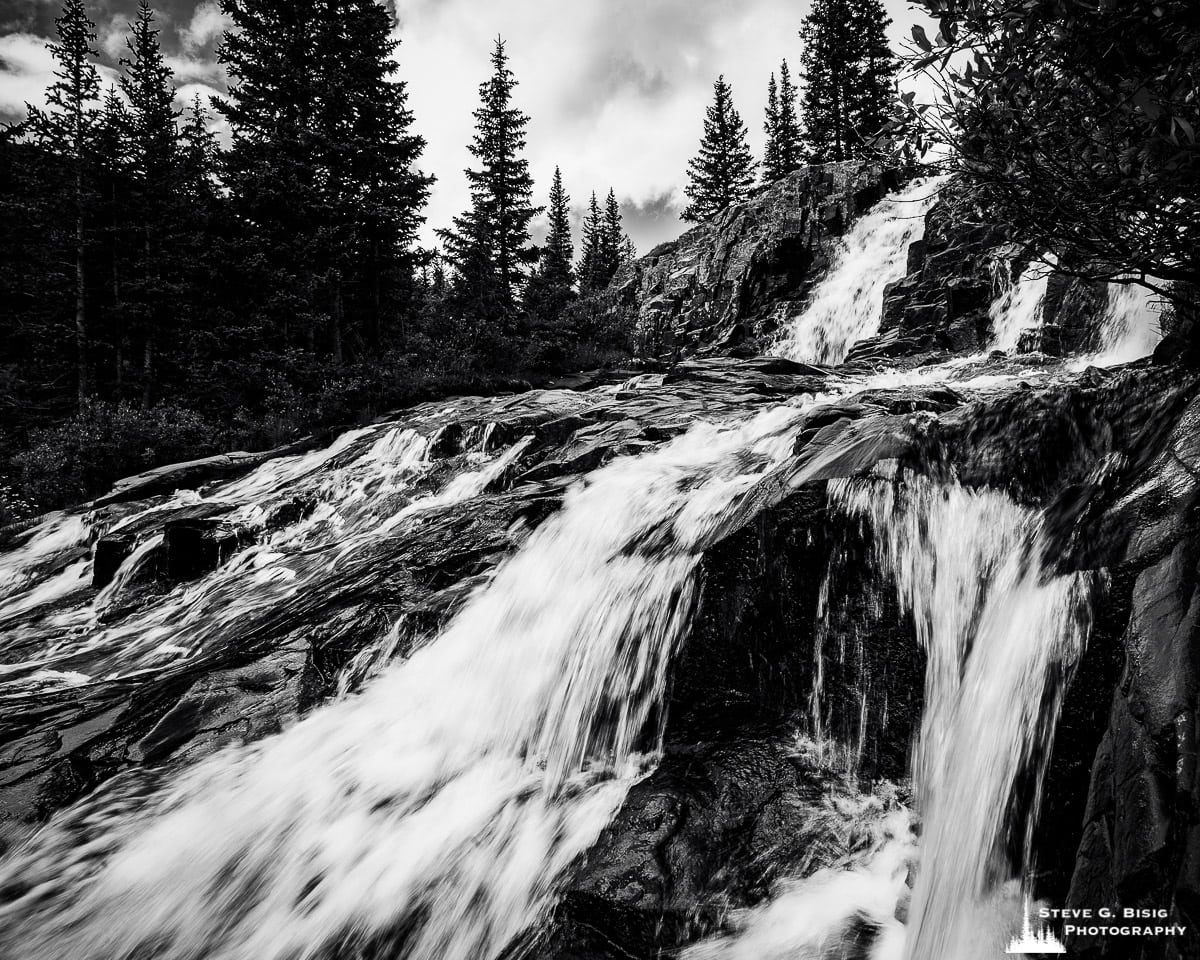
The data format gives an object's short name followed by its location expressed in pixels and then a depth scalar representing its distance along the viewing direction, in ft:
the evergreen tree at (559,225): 174.91
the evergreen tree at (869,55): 122.72
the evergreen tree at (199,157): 66.44
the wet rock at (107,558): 29.01
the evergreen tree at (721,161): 150.10
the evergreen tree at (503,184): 88.48
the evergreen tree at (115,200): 73.67
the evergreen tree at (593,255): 169.58
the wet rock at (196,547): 28.78
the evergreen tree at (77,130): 69.36
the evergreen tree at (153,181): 70.59
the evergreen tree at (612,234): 207.52
